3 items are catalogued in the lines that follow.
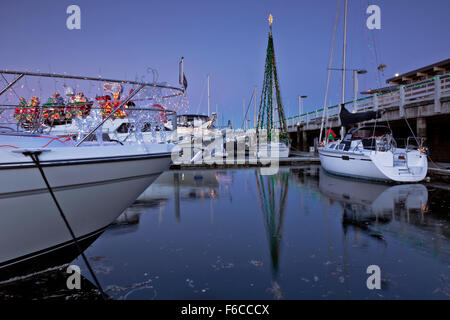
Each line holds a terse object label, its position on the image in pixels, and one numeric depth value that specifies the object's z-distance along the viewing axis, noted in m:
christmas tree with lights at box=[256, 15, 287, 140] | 30.11
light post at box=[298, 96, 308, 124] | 36.48
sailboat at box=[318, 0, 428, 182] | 9.36
